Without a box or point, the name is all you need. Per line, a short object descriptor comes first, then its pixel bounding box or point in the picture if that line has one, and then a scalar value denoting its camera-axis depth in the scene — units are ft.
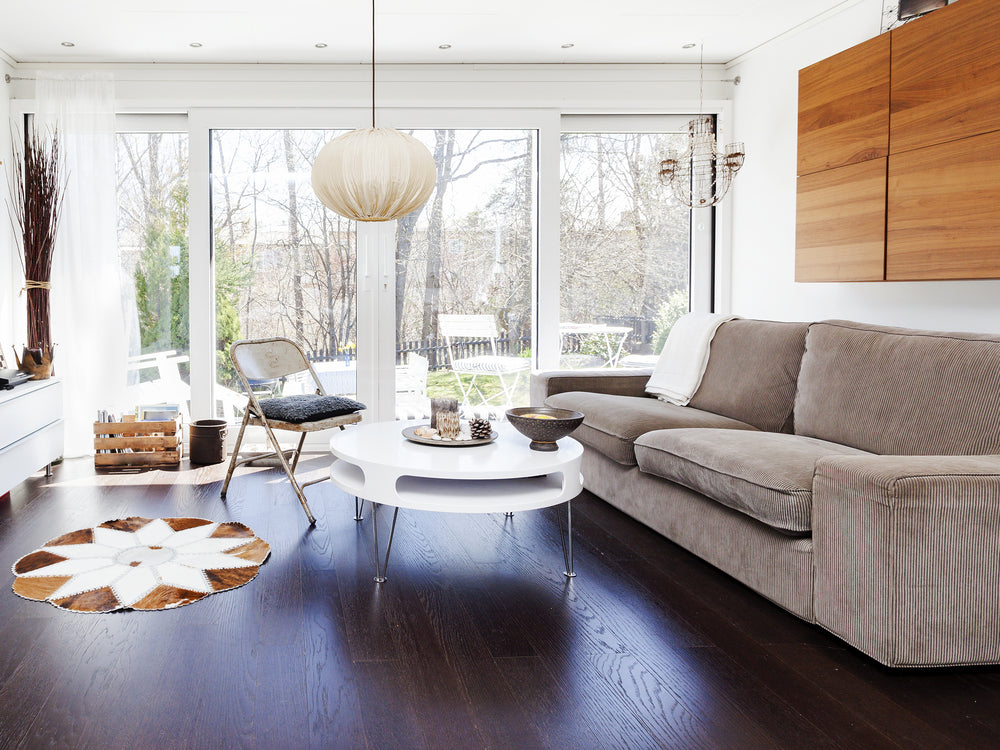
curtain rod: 15.85
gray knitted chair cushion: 12.22
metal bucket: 15.71
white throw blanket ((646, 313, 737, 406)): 13.37
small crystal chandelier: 16.02
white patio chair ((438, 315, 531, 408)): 17.42
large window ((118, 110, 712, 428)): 16.81
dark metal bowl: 9.45
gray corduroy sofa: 6.66
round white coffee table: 8.63
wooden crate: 15.37
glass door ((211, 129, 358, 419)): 16.88
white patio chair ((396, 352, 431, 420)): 17.35
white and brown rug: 8.59
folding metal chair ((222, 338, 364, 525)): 12.26
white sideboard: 12.15
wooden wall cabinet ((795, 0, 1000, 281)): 9.41
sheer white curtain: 15.83
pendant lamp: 11.49
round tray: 9.82
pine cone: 10.05
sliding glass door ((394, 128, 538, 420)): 17.24
